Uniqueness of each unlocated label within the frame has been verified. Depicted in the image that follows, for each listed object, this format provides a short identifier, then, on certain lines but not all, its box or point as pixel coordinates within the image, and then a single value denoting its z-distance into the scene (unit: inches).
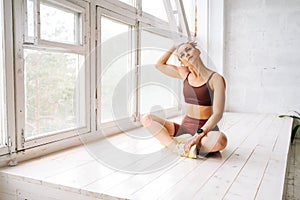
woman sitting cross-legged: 59.9
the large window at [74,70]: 56.0
